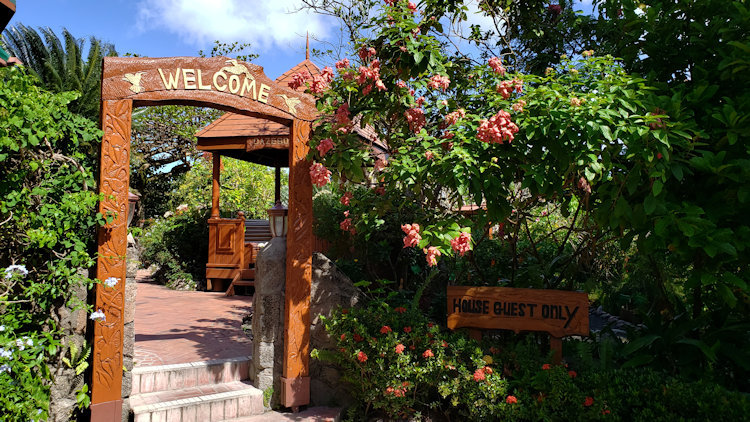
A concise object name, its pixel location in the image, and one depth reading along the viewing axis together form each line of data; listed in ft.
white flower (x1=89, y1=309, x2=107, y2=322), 11.58
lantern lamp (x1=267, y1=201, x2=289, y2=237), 15.87
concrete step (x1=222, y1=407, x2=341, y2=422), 14.17
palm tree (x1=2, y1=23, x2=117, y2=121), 49.73
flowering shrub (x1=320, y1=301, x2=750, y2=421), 11.77
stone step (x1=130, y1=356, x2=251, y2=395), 14.46
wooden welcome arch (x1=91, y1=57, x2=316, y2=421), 12.25
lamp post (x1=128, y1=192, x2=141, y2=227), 13.21
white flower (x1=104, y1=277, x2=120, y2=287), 11.85
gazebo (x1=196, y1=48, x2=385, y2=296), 32.83
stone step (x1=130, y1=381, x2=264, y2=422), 12.96
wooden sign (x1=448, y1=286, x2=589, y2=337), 14.05
